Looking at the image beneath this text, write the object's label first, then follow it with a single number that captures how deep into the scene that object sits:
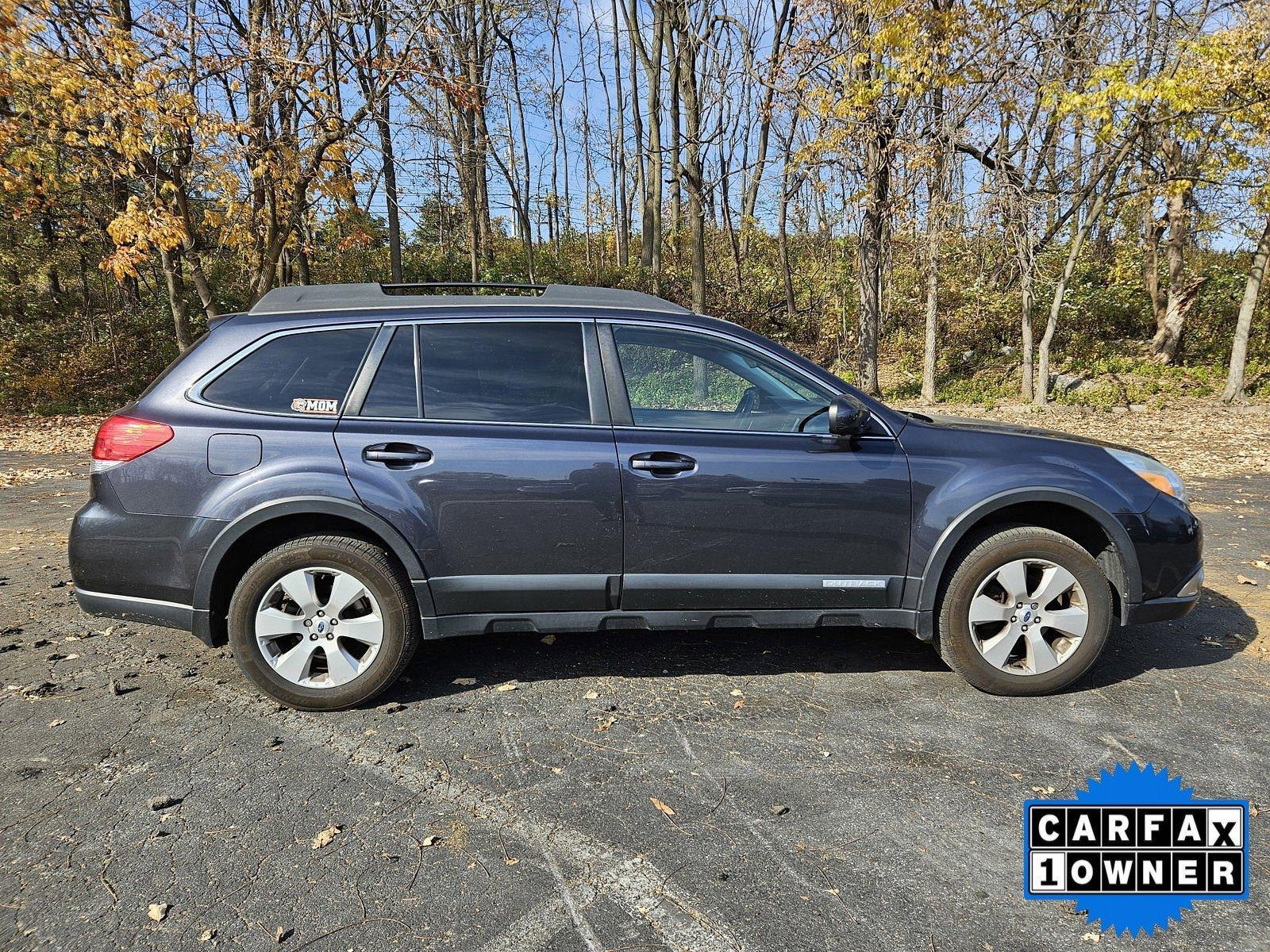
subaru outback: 3.37
